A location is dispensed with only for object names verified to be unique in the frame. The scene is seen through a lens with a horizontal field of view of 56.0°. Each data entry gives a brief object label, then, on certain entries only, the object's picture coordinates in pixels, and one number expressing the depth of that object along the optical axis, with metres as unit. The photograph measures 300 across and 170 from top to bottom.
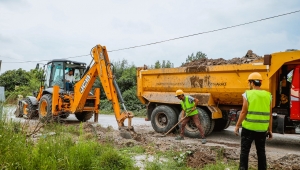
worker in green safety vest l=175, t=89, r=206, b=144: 7.29
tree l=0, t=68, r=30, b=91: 26.45
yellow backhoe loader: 7.55
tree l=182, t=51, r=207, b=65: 16.25
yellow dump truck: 6.50
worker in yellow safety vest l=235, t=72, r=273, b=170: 4.09
